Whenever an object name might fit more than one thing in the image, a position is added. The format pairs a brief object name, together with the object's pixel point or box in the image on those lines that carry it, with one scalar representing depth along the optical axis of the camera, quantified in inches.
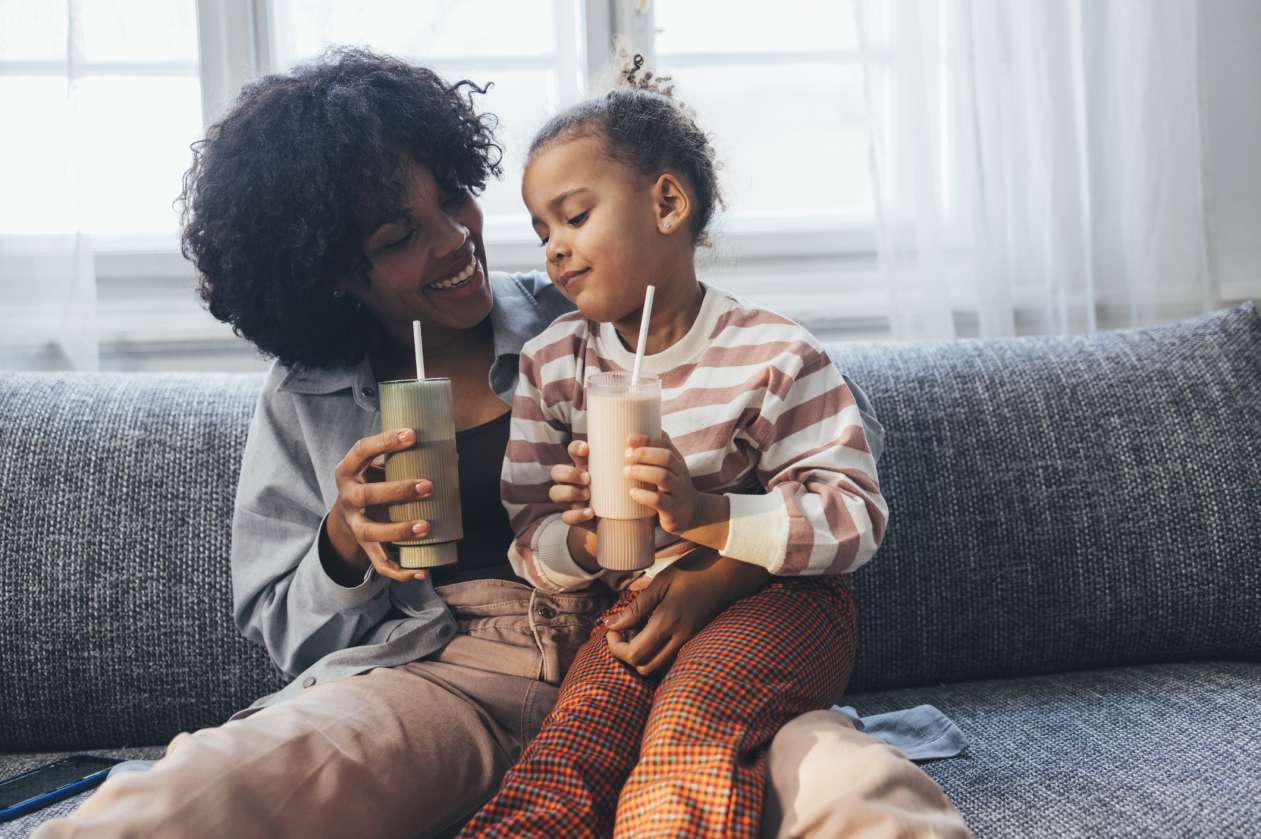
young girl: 44.7
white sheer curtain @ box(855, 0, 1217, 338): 91.1
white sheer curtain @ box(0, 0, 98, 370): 85.7
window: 87.7
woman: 51.4
